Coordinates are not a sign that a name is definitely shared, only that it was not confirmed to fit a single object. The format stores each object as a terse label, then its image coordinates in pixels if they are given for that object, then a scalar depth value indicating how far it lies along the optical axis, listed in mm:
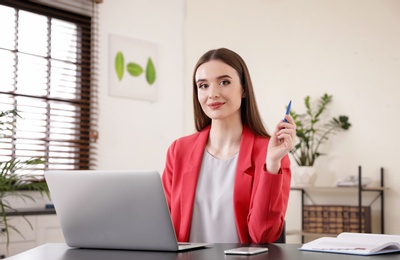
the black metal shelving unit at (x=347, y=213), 4129
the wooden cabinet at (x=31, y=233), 3610
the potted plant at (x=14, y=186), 3111
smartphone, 1352
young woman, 1795
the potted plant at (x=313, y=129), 4480
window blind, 4066
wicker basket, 4145
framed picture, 4746
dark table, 1298
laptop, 1410
